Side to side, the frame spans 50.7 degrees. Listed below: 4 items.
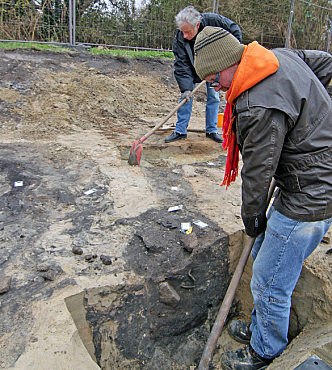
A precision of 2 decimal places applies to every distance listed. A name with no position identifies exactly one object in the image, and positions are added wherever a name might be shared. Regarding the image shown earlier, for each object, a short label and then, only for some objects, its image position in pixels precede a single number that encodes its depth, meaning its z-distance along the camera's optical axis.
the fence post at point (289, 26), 10.26
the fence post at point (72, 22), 7.91
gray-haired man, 4.32
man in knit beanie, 1.66
